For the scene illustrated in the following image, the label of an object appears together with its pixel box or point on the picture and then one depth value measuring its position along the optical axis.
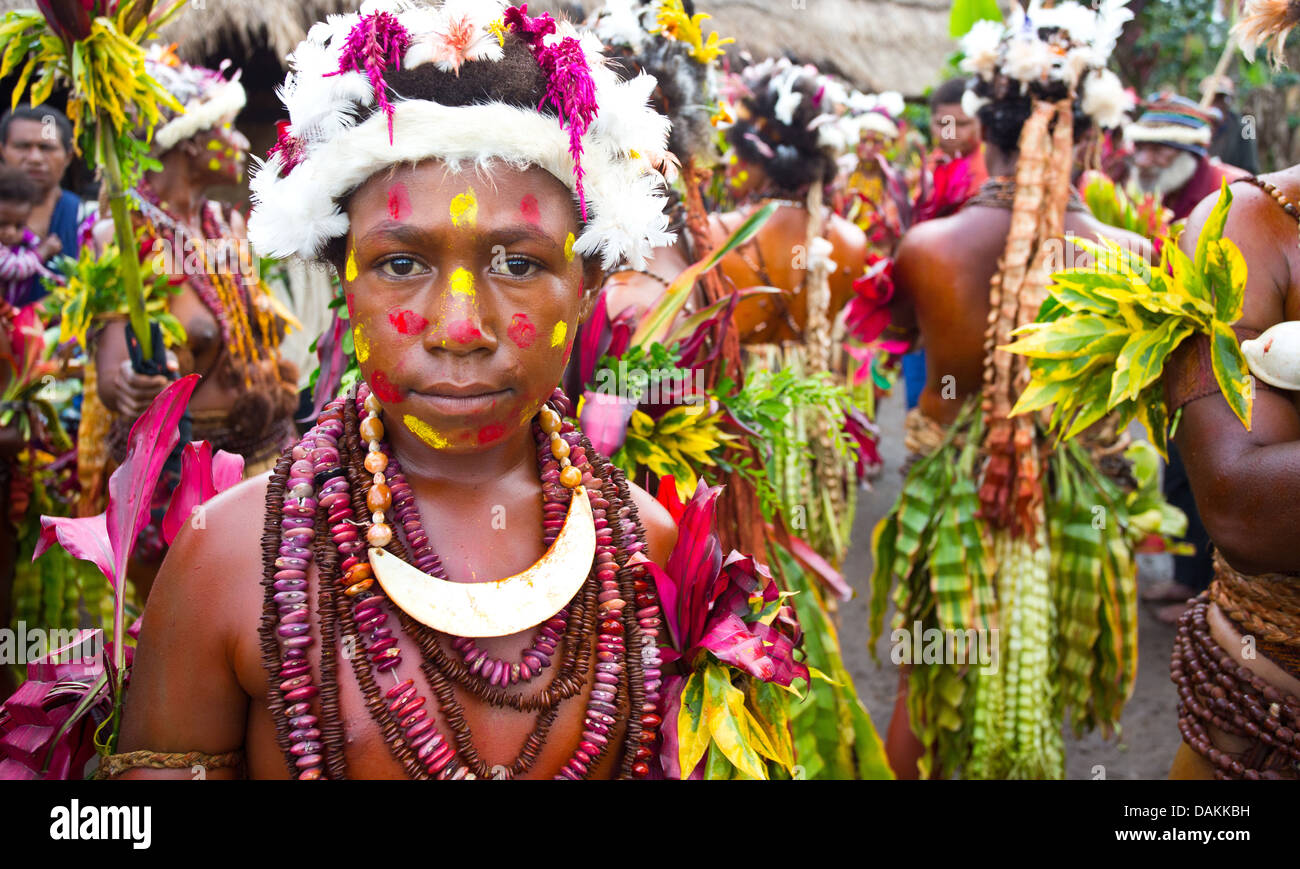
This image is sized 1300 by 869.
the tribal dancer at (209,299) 3.89
